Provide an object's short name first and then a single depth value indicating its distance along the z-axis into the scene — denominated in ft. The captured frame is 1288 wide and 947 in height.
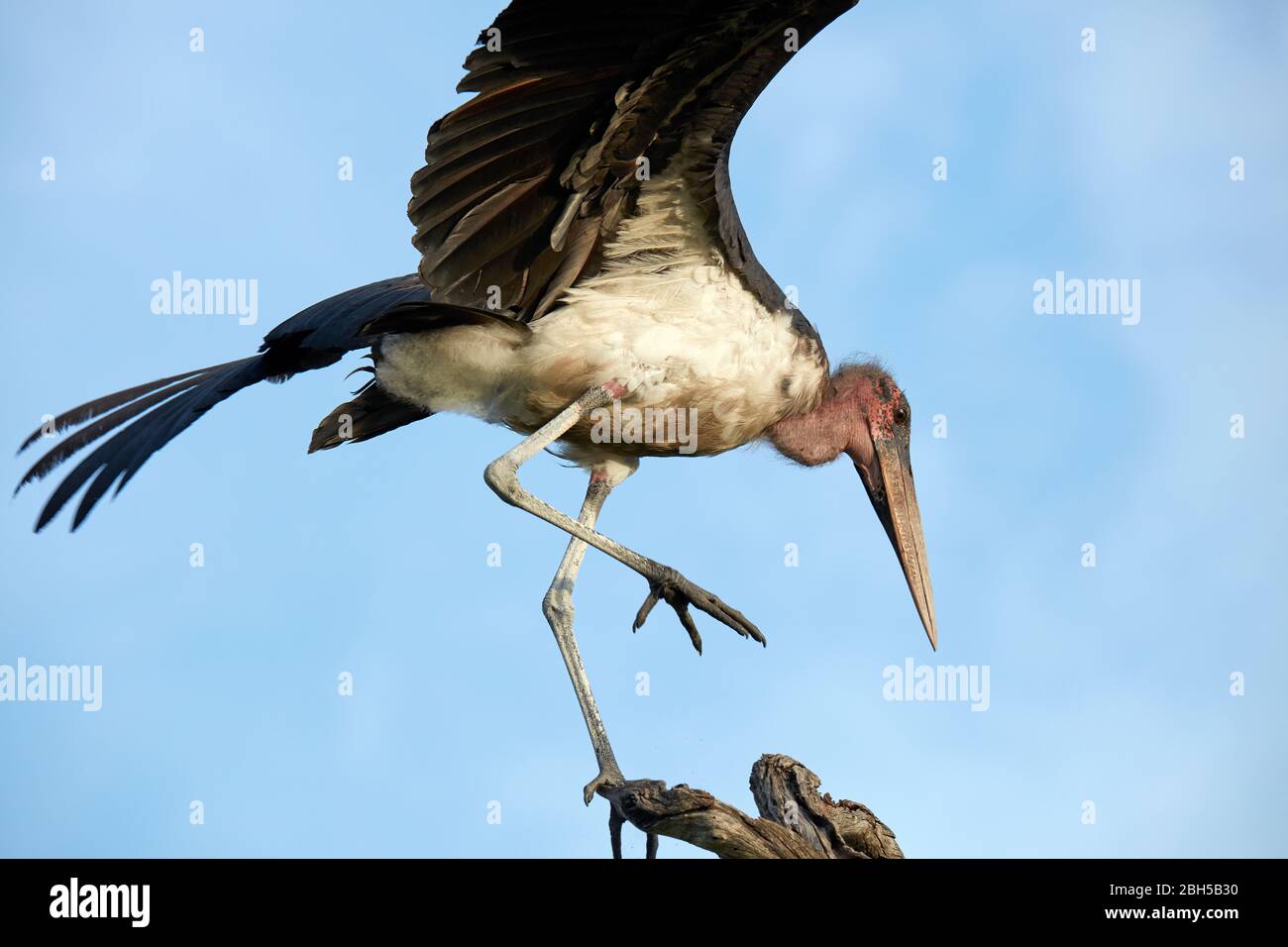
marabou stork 18.16
